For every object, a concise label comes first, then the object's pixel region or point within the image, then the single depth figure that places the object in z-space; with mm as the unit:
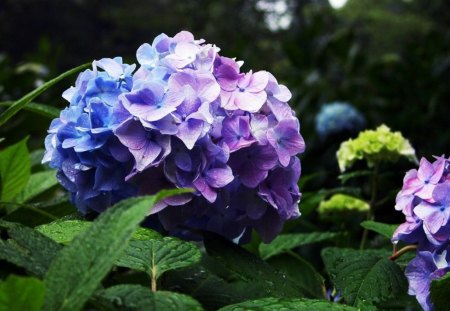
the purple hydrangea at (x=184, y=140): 825
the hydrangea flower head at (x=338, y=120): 3576
